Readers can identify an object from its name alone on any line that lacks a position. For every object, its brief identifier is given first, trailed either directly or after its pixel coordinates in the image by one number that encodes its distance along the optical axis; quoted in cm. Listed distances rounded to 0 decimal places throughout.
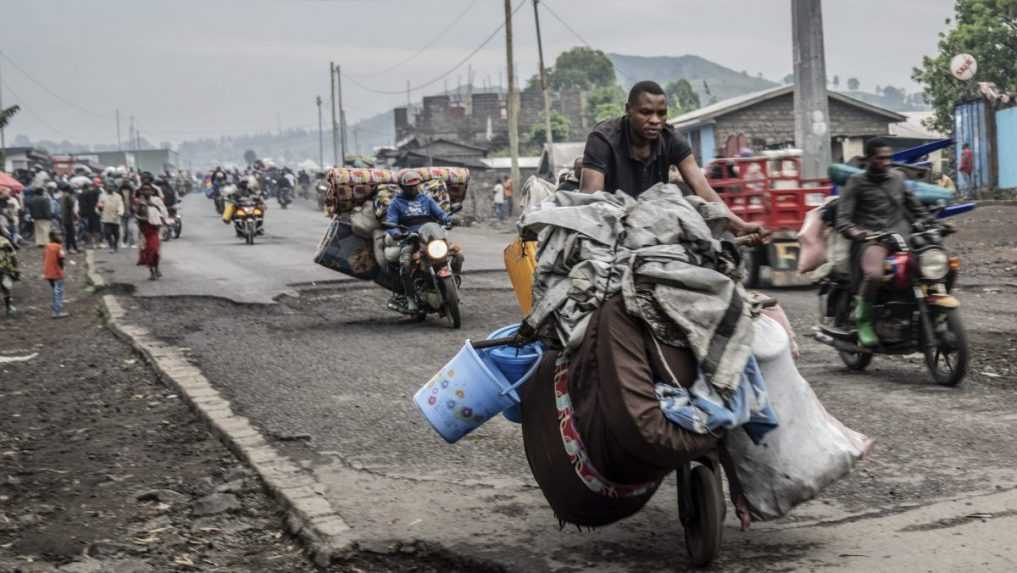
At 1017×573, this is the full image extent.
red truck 1580
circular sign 3212
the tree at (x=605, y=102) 8031
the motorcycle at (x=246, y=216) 2859
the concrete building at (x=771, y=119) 4244
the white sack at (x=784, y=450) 454
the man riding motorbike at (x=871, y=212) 866
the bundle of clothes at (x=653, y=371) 420
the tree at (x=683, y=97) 9684
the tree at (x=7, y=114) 2933
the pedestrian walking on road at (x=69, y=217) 2852
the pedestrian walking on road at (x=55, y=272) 1611
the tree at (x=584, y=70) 12812
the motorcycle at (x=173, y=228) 3134
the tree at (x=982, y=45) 4053
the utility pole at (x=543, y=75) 4415
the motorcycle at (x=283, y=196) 5177
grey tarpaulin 429
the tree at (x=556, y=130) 7588
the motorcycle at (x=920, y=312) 816
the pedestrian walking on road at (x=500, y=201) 4281
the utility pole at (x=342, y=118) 8199
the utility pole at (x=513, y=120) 3853
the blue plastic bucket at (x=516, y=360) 493
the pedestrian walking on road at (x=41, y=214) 2841
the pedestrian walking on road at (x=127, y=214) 2970
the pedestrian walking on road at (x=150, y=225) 1919
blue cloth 416
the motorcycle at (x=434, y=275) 1212
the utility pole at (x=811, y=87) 1888
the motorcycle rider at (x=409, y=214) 1260
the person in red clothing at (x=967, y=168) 3189
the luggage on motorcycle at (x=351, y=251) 1339
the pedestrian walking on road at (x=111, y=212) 2711
